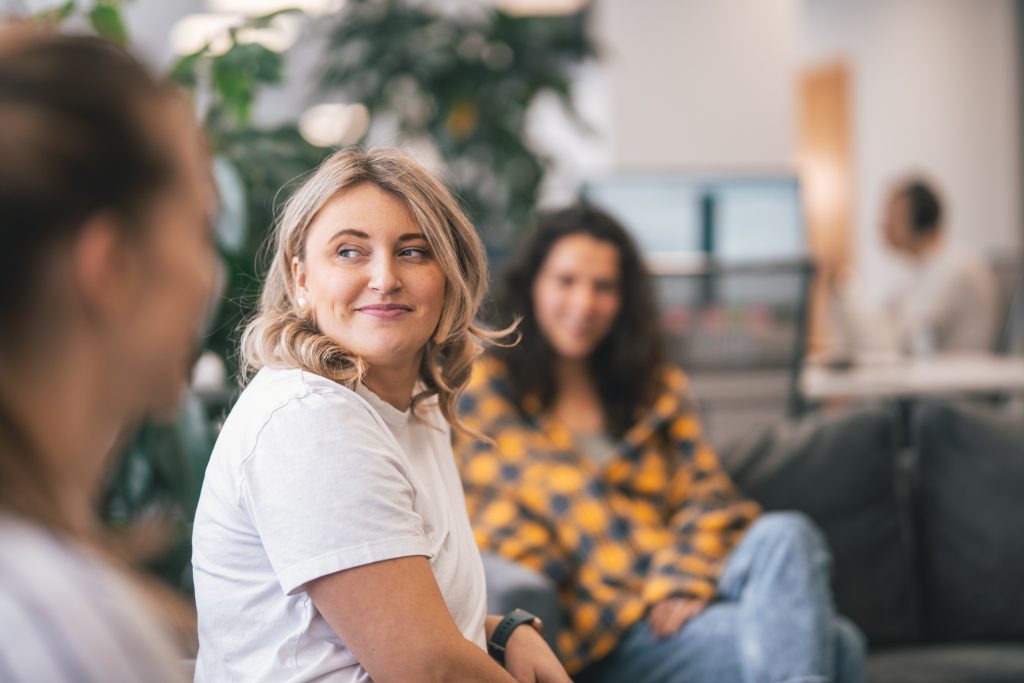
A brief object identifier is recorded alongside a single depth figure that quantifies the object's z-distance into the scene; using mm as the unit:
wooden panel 8203
